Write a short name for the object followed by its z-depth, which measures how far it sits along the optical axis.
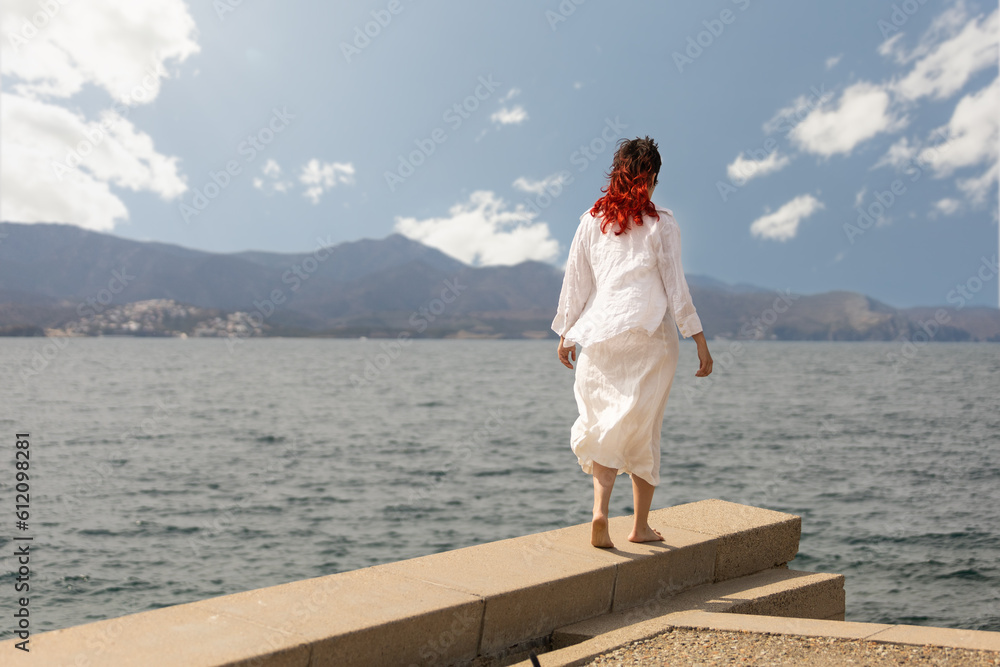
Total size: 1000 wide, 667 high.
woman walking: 4.70
